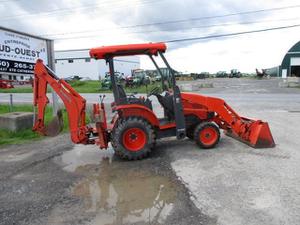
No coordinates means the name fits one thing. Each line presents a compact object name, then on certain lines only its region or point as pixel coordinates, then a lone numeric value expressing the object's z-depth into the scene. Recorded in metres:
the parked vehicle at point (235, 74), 54.50
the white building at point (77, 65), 56.35
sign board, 7.80
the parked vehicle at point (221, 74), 56.87
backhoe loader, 5.26
